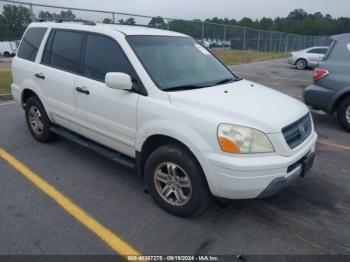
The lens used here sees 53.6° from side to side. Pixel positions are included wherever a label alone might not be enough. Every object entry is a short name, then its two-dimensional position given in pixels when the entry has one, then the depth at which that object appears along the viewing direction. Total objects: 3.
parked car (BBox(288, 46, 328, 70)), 20.89
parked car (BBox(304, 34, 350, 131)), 6.70
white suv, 3.07
